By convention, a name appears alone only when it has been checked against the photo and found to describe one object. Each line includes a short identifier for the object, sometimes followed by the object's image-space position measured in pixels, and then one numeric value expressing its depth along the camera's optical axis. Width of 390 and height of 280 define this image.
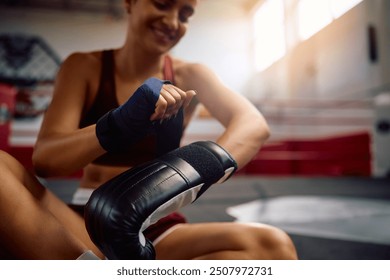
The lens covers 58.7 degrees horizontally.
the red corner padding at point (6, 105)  1.39
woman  0.46
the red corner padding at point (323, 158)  2.25
